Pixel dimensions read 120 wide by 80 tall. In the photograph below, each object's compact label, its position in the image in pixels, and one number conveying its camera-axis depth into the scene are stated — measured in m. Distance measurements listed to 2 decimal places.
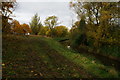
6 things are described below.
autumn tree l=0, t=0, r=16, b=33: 16.12
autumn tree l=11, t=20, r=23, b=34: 45.47
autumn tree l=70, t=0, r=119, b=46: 17.78
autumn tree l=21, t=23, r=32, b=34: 50.72
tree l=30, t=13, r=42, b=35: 57.24
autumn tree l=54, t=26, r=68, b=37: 69.90
